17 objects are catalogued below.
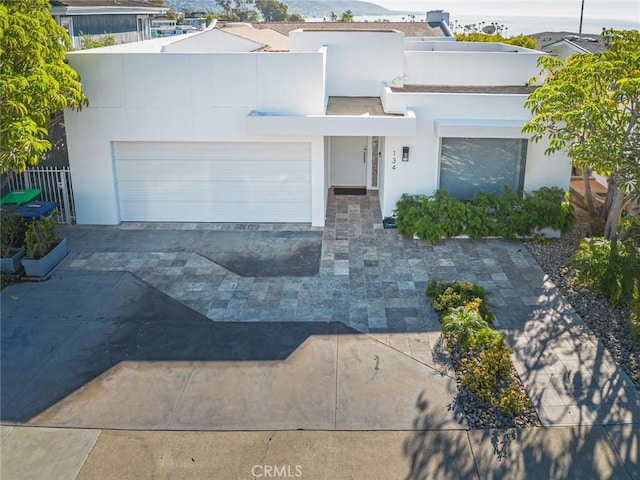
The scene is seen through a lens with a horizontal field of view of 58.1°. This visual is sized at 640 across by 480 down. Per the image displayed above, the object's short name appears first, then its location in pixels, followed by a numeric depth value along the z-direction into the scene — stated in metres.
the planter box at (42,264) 11.29
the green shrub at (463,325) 8.56
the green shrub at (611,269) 9.88
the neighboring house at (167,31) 46.38
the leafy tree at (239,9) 104.81
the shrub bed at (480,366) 7.28
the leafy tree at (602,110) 10.25
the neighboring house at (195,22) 69.86
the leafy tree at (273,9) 113.88
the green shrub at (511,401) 7.27
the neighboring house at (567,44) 21.16
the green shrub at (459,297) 9.43
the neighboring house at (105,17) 24.59
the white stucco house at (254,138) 13.09
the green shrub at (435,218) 12.89
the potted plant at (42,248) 11.34
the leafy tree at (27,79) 10.13
